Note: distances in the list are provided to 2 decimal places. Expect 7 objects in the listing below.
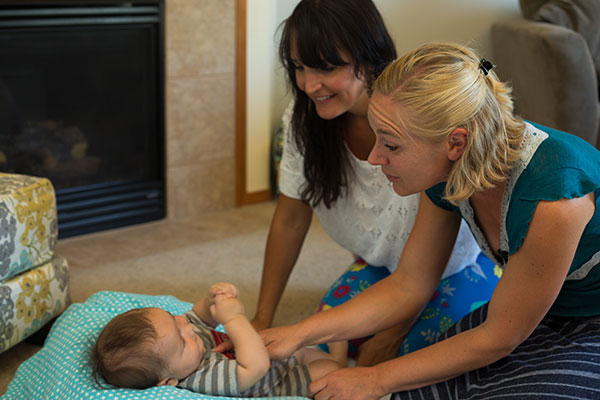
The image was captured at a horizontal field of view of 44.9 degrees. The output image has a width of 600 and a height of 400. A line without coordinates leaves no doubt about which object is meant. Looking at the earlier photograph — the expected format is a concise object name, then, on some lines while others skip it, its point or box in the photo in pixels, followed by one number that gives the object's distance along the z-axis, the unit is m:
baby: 1.29
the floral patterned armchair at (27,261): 1.65
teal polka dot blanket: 1.28
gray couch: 2.86
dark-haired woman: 1.54
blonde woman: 1.11
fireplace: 2.58
